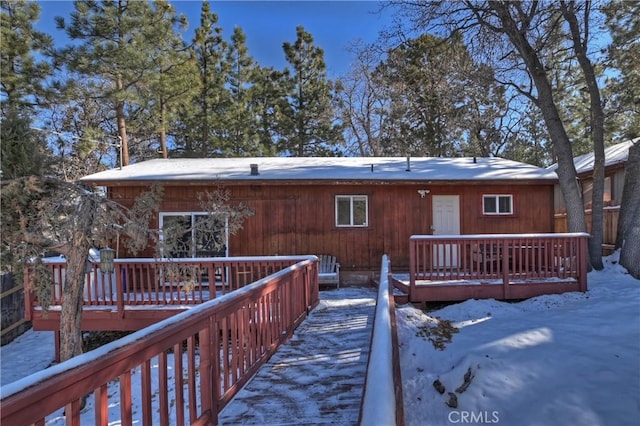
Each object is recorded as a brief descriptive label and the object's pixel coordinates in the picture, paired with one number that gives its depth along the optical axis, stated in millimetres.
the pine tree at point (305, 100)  19938
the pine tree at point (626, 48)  8758
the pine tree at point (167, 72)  13750
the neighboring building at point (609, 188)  10266
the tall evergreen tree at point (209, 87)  17859
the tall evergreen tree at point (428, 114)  19141
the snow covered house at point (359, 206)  9344
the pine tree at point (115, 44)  12508
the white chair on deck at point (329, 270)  8695
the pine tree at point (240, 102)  18312
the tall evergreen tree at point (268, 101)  19578
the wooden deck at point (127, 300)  6656
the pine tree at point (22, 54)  12039
